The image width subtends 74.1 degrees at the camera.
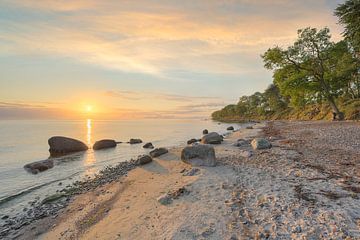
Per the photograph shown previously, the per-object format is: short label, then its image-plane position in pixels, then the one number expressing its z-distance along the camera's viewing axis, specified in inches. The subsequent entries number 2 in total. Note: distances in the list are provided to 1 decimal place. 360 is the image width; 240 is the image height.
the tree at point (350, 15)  1037.8
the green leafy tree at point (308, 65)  1433.3
